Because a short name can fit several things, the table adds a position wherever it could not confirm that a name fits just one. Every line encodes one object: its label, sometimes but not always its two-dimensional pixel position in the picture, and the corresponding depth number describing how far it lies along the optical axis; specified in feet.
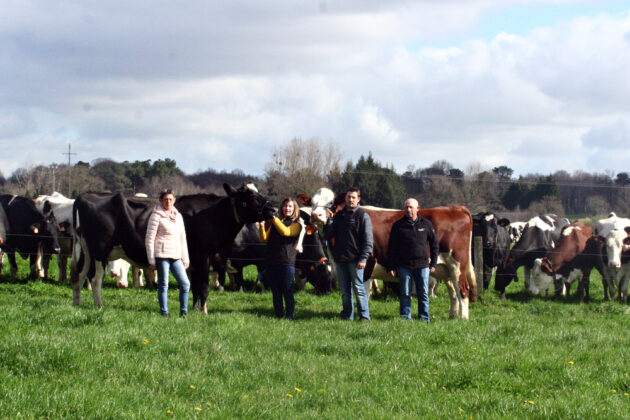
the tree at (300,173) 190.39
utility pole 221.03
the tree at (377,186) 190.49
